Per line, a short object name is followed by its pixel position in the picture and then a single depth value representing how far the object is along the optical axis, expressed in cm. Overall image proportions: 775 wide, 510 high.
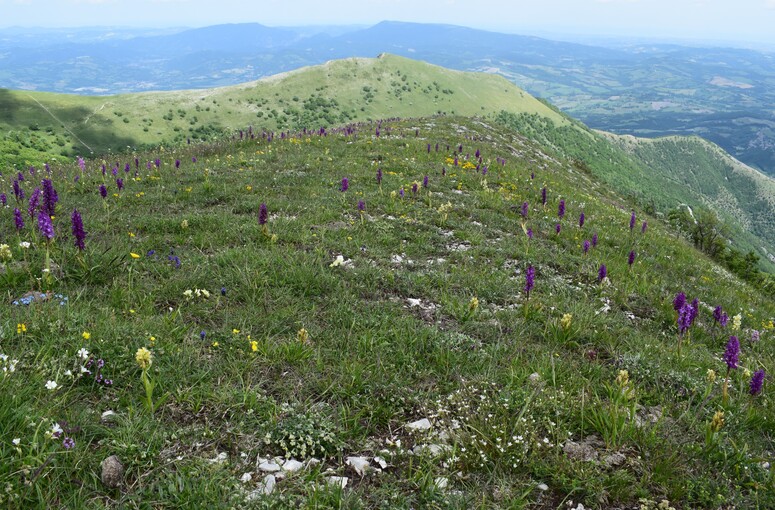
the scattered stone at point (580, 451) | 385
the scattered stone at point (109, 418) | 358
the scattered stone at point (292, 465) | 353
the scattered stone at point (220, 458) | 341
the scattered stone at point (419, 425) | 414
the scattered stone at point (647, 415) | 436
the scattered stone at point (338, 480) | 332
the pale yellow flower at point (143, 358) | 369
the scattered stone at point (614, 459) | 377
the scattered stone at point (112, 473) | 306
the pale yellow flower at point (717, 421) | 396
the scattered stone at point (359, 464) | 364
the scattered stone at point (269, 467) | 351
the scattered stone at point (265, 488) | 318
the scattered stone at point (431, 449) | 382
